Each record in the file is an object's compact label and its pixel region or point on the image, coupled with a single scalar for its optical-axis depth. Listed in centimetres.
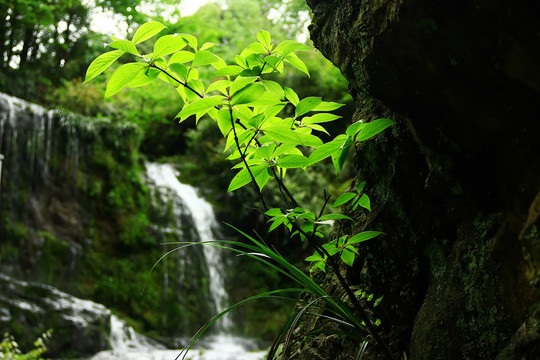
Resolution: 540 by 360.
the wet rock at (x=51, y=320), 557
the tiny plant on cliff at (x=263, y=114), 111
